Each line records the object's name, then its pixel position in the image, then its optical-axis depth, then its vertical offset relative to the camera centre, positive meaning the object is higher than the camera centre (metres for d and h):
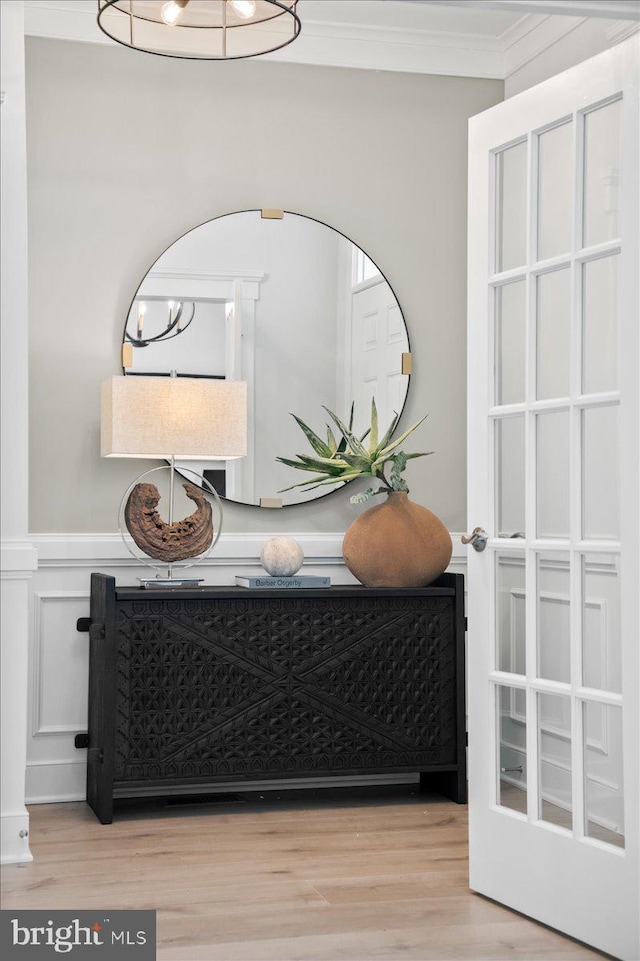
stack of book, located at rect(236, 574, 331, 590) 3.74 -0.36
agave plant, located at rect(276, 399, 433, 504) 3.95 +0.06
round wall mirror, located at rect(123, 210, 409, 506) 4.02 +0.55
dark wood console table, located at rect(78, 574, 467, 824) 3.54 -0.70
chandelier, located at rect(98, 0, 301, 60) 2.52 +1.06
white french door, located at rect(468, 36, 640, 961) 2.42 -0.06
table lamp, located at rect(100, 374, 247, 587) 3.65 +0.13
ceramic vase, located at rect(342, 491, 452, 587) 3.85 -0.25
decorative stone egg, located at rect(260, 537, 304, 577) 3.84 -0.28
